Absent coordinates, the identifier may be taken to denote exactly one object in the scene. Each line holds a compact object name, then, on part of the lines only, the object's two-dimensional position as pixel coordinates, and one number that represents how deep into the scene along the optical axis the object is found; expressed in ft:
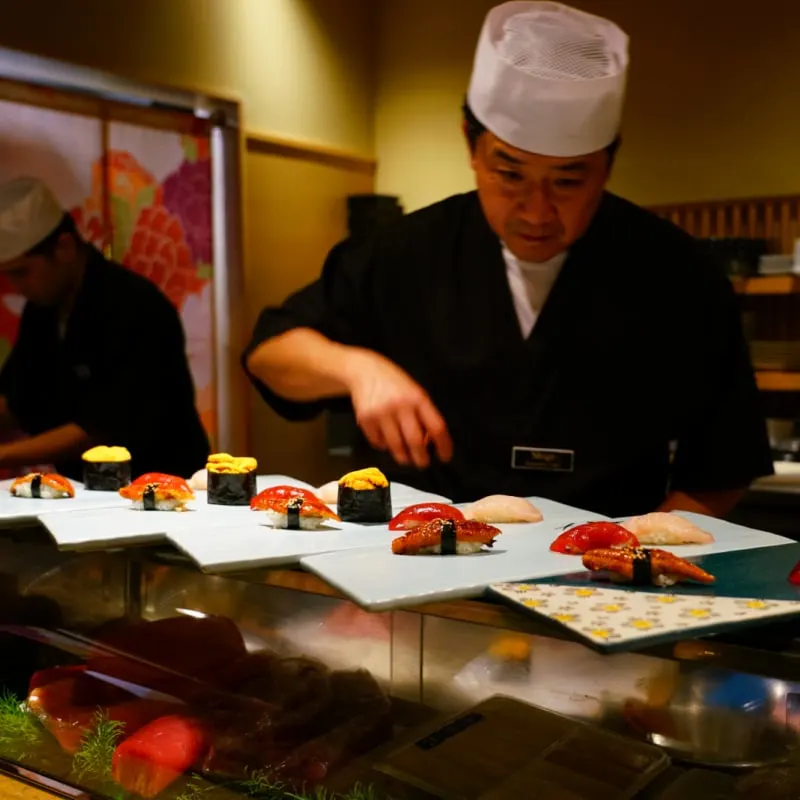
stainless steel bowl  3.59
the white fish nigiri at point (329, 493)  5.35
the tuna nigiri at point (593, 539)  3.92
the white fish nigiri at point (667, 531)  4.20
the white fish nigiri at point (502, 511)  4.76
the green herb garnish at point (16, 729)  4.61
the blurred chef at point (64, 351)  8.93
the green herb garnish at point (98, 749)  4.34
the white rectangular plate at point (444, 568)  3.38
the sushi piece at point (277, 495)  4.77
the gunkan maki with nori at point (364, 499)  4.77
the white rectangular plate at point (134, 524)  4.58
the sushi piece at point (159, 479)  5.52
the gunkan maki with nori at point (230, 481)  5.41
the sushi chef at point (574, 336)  7.04
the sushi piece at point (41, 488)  5.79
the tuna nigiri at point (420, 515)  4.40
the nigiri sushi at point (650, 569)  3.46
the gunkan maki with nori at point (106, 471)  6.18
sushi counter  3.41
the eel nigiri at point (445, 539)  3.93
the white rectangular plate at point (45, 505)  5.18
